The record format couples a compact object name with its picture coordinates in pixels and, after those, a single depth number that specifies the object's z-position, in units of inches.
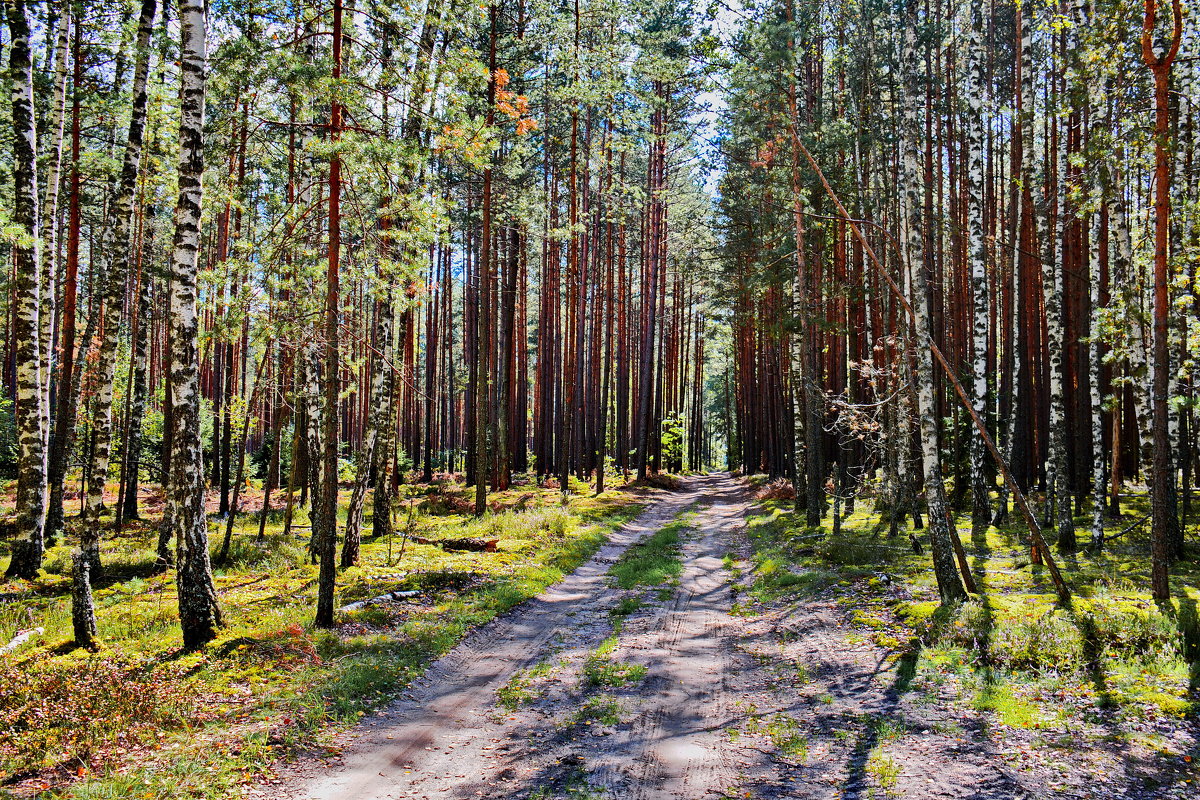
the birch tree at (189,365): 289.4
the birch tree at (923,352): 355.3
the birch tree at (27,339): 393.7
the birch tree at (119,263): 396.5
